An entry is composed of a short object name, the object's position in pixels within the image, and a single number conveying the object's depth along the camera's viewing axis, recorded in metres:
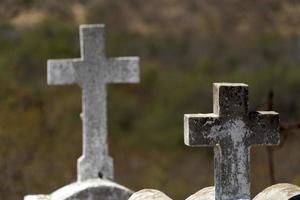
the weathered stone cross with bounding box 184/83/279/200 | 9.86
